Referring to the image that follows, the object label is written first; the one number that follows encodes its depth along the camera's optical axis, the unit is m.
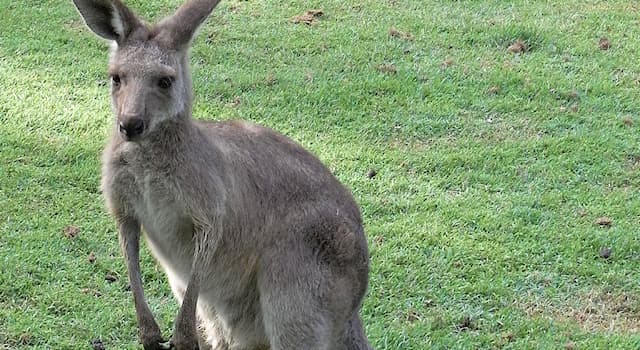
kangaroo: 3.88
